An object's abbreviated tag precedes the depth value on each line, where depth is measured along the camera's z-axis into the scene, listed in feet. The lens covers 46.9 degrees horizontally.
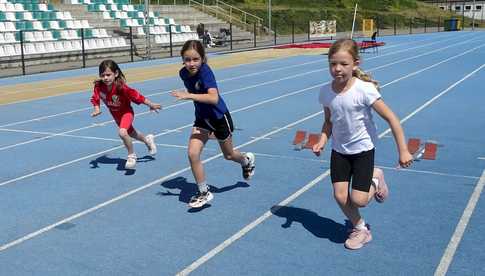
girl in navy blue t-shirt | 17.28
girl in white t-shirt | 13.69
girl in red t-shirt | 22.59
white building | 347.15
